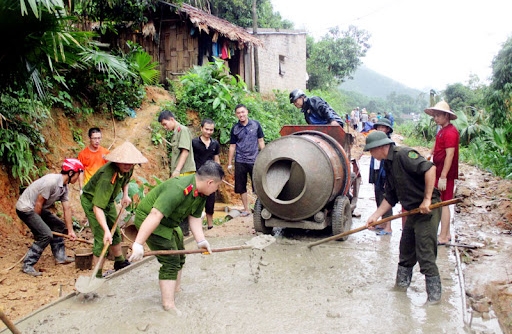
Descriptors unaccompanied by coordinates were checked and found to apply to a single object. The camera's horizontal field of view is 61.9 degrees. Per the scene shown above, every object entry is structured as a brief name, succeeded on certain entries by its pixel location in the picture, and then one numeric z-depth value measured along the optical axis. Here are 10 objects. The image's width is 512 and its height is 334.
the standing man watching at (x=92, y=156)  6.09
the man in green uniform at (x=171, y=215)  3.49
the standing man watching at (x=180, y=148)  5.94
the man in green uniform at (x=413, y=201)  3.95
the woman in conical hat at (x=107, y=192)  4.19
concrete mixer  5.70
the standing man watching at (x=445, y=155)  5.27
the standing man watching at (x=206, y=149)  6.54
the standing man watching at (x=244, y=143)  6.99
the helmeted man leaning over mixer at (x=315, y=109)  6.81
